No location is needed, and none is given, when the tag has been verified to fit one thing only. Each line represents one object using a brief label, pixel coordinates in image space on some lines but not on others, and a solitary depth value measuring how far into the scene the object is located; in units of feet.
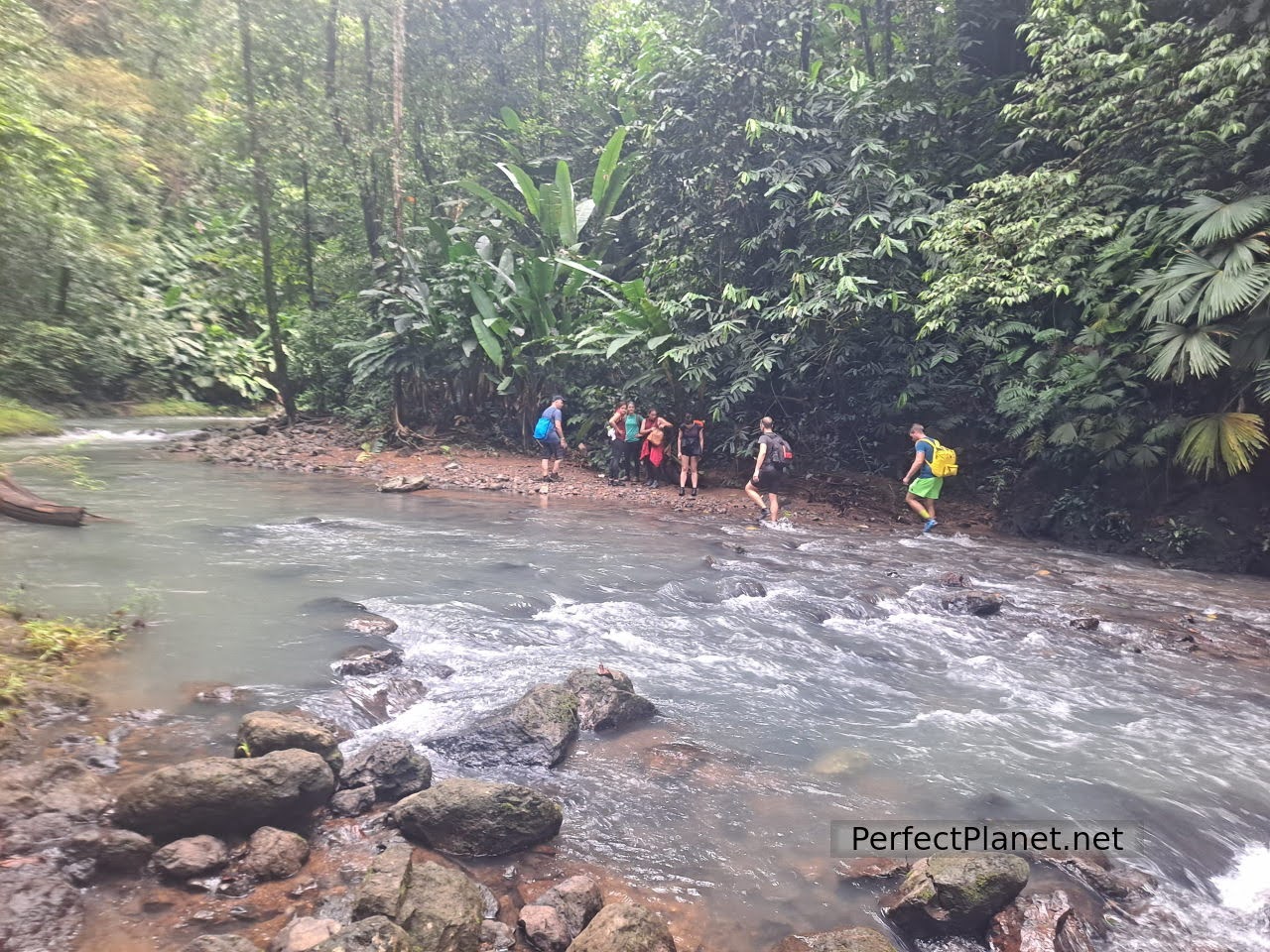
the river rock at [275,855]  11.24
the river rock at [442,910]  9.79
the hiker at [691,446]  46.98
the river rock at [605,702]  17.19
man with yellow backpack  40.11
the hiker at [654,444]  48.11
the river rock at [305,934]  9.55
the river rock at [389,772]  13.65
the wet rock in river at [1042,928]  11.08
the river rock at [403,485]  45.32
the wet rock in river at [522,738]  15.53
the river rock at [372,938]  8.87
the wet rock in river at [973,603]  27.07
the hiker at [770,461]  41.98
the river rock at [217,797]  11.60
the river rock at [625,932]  9.82
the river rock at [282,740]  13.66
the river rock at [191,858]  10.94
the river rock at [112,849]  10.94
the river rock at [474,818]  12.44
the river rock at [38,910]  9.33
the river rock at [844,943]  10.21
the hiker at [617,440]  48.98
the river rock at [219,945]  9.04
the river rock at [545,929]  10.34
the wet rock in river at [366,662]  18.79
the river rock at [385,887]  9.91
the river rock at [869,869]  12.50
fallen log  26.46
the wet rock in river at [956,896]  11.26
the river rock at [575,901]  10.81
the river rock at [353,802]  13.08
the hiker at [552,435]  46.60
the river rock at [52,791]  11.42
